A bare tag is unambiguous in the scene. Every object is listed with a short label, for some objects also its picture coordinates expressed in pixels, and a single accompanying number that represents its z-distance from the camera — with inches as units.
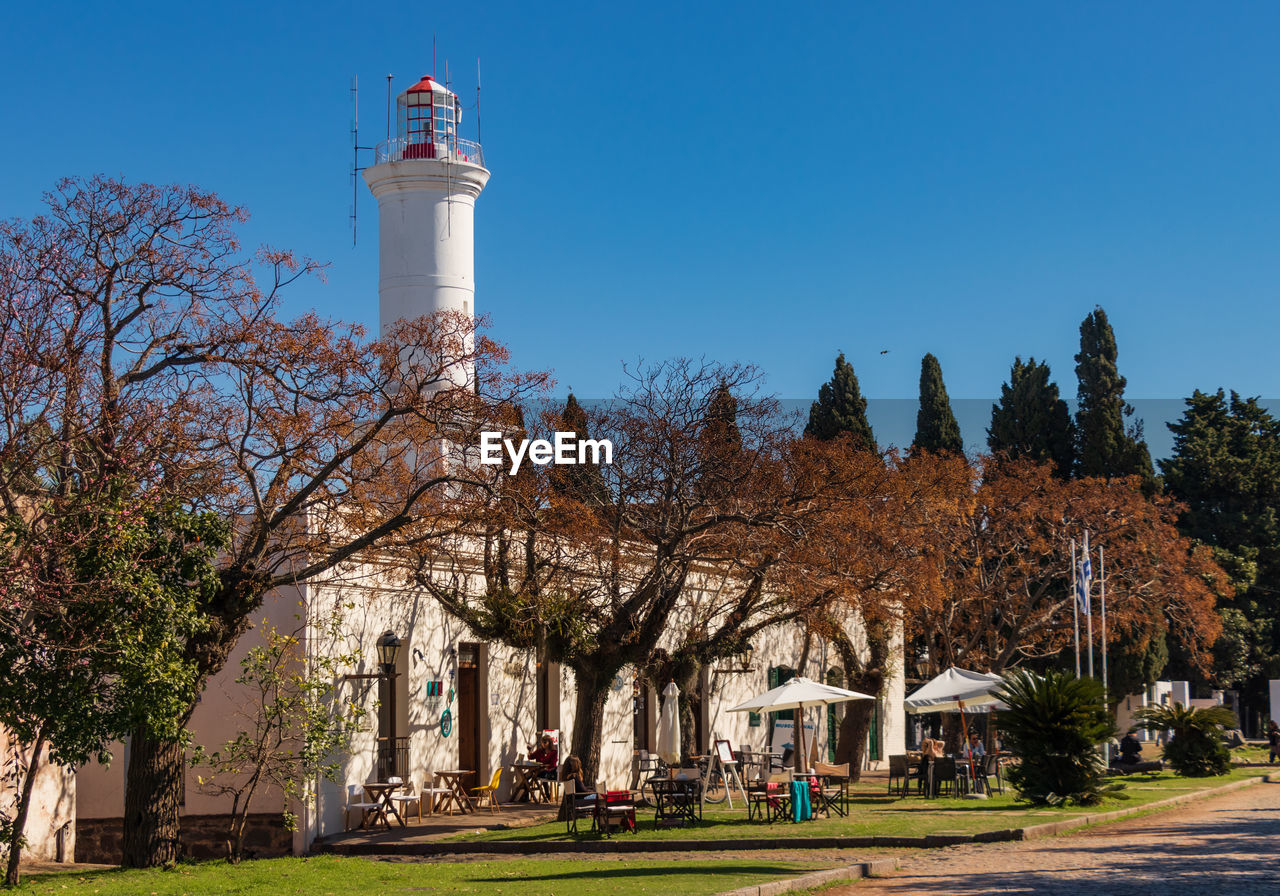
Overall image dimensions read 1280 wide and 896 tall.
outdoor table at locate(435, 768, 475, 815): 839.7
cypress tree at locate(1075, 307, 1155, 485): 2023.9
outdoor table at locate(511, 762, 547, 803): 912.3
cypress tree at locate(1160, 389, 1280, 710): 2158.0
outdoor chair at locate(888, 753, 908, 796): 1014.3
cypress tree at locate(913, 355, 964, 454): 2071.9
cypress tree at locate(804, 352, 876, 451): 1927.9
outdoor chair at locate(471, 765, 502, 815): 864.3
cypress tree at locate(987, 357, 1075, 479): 2105.1
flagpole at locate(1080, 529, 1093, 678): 1270.9
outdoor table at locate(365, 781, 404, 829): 777.6
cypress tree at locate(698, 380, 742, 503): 830.5
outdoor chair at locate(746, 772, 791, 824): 776.9
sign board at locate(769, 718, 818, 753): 1153.0
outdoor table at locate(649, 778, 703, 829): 768.3
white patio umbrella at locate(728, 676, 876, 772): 869.8
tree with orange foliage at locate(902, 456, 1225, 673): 1432.1
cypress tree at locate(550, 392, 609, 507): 836.6
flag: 1268.5
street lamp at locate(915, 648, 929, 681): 1721.2
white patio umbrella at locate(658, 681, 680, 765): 1125.7
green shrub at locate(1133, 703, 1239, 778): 1189.1
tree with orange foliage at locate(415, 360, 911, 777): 797.9
